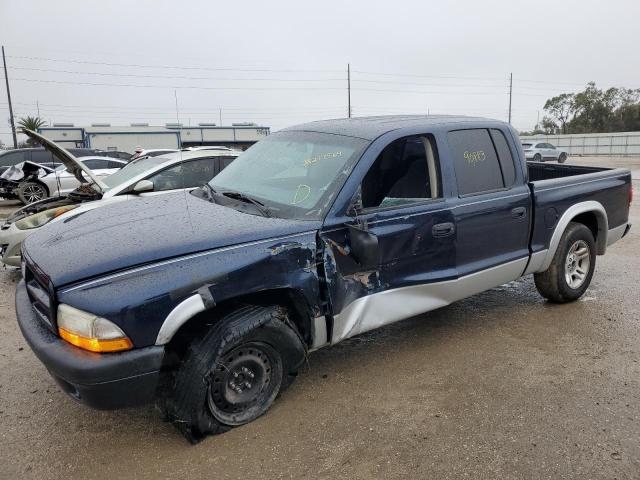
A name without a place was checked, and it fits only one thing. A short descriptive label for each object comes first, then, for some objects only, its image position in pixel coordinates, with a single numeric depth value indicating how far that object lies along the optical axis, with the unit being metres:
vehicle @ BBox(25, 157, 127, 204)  12.46
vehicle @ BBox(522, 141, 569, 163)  33.34
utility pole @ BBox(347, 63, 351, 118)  50.05
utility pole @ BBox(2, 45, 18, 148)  38.00
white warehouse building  49.16
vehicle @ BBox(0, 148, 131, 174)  14.98
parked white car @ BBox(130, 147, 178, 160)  12.19
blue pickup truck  2.52
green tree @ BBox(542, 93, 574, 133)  72.62
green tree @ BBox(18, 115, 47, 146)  48.74
